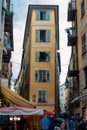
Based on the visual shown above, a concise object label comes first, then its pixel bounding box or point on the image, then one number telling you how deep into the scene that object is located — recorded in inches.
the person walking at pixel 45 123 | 331.0
